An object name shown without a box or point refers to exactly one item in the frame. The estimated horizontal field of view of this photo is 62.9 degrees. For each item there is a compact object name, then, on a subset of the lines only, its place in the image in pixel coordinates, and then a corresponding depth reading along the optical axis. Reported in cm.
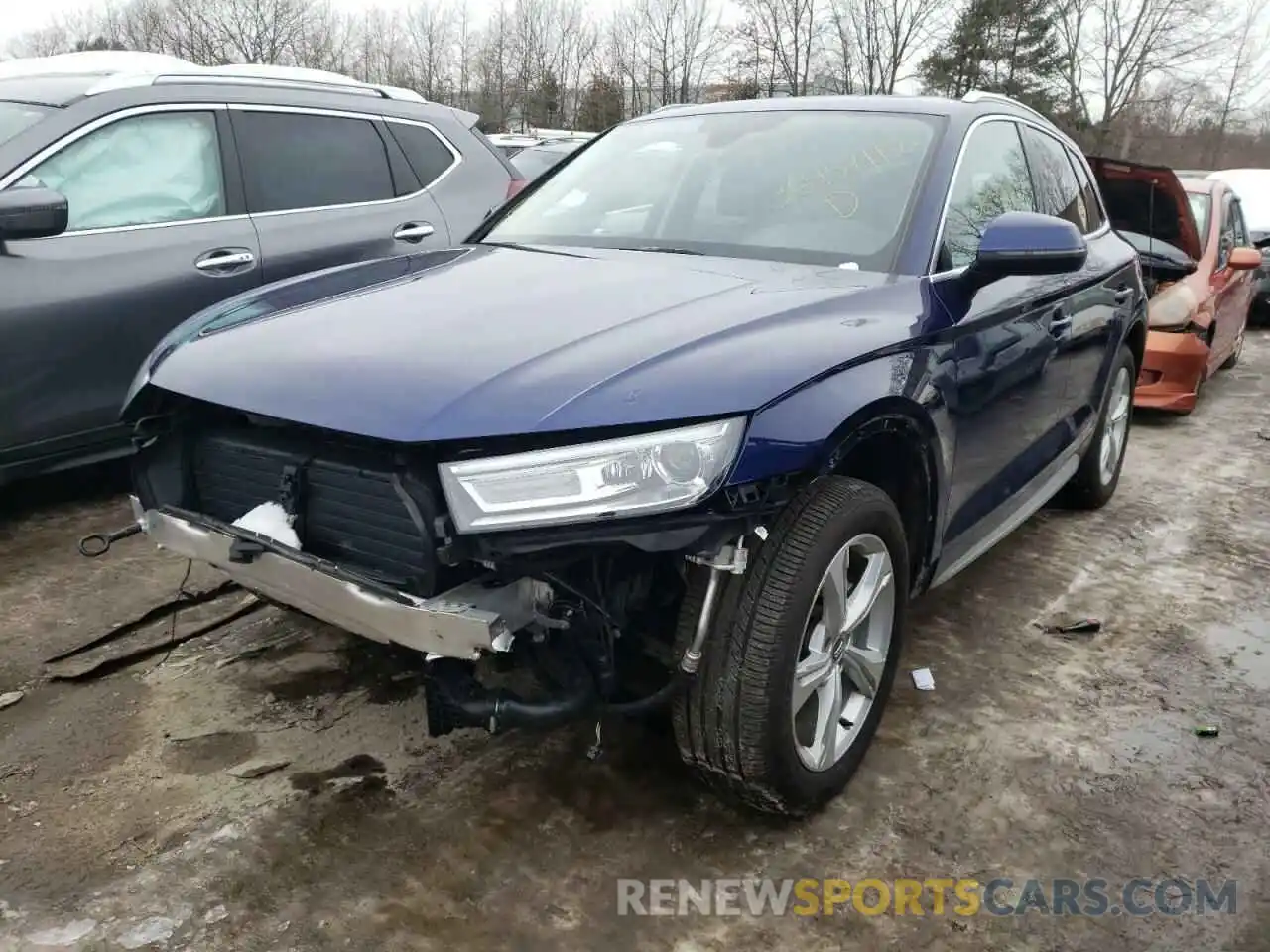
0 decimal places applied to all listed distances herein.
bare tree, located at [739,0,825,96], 4156
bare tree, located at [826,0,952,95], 4072
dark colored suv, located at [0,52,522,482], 377
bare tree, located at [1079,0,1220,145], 3872
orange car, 650
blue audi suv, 193
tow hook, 259
